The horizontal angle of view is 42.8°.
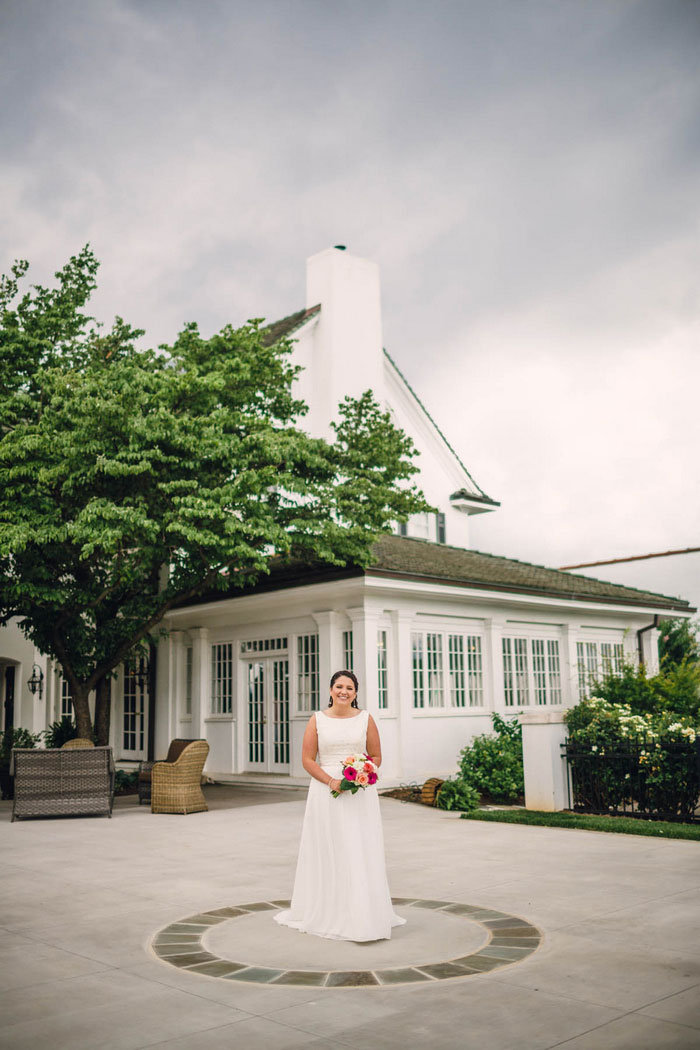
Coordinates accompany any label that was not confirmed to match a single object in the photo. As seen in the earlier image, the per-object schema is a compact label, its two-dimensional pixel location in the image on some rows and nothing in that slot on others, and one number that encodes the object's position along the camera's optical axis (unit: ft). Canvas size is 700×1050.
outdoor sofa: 42.01
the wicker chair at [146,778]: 47.86
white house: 52.75
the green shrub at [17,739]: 59.57
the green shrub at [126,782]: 56.34
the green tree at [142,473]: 42.16
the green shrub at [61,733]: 60.23
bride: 18.67
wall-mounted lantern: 65.82
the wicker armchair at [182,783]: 43.21
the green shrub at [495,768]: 45.75
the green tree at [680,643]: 104.89
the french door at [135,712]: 67.46
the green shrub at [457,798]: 42.88
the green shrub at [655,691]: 51.03
